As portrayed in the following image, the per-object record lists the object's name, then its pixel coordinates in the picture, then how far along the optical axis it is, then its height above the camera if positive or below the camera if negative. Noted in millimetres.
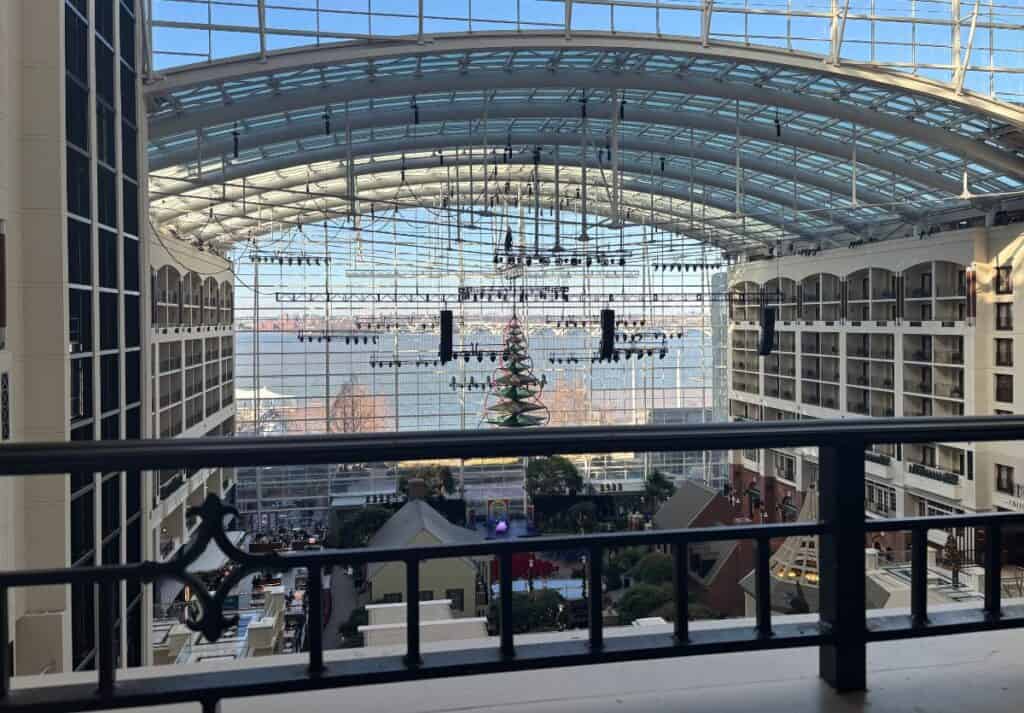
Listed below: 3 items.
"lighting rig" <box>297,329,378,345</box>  23600 +293
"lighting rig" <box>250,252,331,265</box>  22128 +2395
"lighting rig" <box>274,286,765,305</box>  24000 +1453
